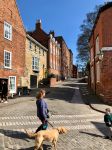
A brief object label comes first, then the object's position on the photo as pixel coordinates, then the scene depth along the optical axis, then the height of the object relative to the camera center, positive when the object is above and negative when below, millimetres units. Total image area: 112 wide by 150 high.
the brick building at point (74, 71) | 43882 +2666
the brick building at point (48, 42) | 20719 +6625
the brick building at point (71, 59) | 38899 +6821
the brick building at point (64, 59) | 28384 +5245
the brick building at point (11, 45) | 10929 +3441
